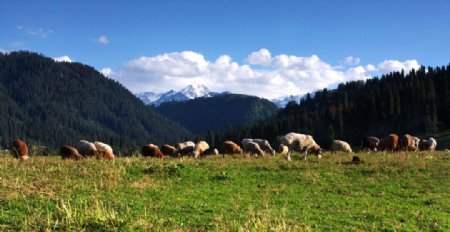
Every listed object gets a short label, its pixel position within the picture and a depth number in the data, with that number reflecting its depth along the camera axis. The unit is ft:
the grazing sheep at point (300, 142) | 121.60
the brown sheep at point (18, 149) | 101.68
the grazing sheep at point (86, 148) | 114.39
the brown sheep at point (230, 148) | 129.39
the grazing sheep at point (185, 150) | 136.38
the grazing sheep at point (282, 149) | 136.47
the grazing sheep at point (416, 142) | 168.00
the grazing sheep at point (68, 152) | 104.44
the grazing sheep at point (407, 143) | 154.71
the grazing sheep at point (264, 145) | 137.88
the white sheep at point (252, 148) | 130.00
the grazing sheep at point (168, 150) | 134.48
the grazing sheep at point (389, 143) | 152.46
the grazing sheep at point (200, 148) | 129.31
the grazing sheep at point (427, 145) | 175.67
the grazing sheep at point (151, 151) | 124.06
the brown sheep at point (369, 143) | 161.58
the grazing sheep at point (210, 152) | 132.81
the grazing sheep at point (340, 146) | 150.08
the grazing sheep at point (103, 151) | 104.02
